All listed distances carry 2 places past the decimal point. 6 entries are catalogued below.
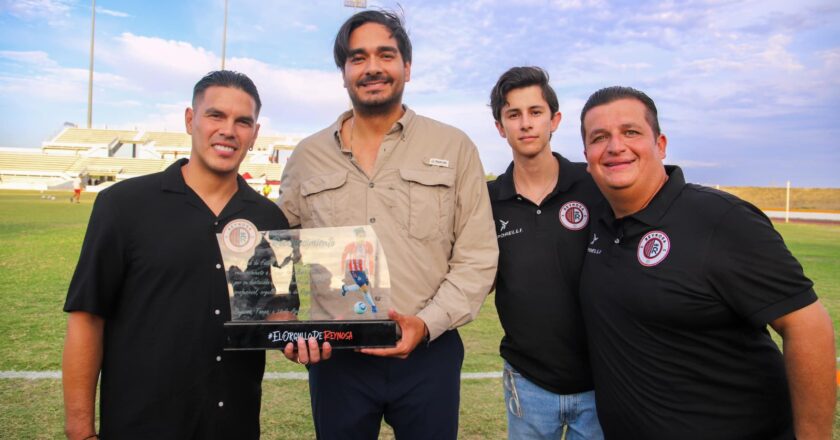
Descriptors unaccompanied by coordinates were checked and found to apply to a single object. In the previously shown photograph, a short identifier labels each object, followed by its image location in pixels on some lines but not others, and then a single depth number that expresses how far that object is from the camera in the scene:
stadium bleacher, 53.53
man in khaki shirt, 2.45
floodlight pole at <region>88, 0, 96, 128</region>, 58.22
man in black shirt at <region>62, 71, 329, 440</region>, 2.14
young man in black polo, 2.61
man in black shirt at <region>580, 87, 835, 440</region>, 1.87
